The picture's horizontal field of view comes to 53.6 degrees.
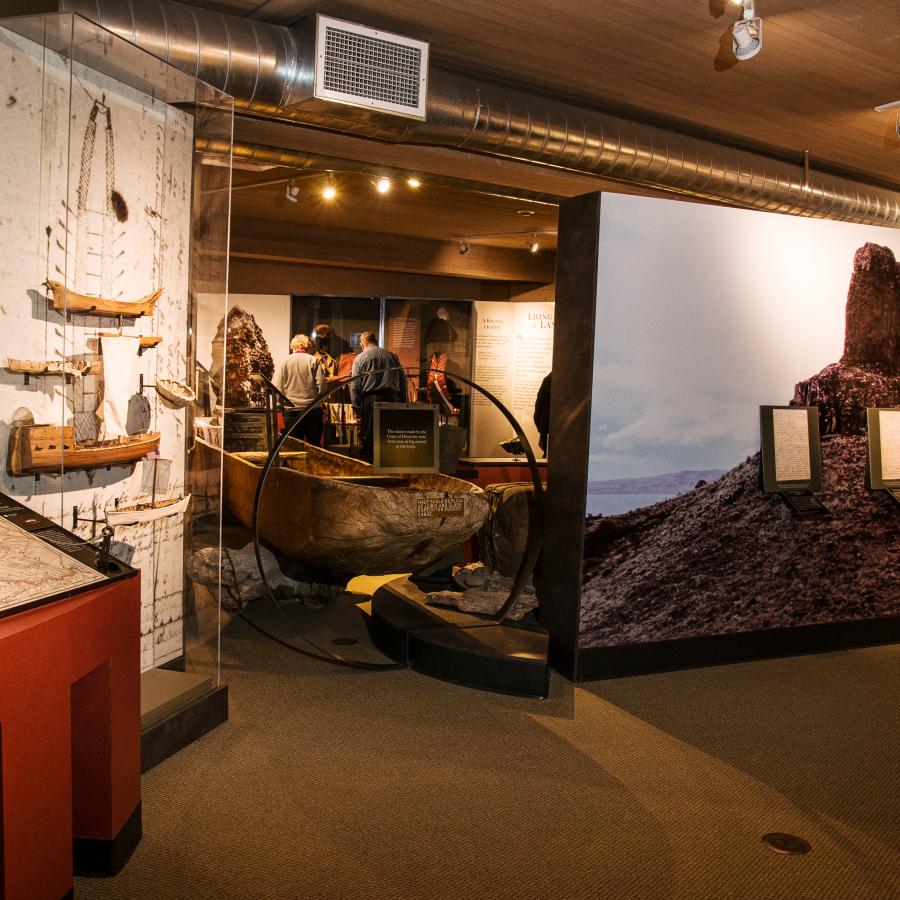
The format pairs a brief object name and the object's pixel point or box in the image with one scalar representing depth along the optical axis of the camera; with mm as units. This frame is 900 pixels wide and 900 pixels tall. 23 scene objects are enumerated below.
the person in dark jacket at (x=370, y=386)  7312
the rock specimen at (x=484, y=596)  4359
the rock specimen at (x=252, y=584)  4898
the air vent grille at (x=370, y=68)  3900
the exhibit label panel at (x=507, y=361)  9977
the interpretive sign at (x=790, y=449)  4363
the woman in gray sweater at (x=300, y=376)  8828
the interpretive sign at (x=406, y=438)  4402
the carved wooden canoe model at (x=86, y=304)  2741
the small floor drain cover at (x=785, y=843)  2630
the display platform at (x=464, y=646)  3791
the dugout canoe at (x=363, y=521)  4176
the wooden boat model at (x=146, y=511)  2908
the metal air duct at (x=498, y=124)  3564
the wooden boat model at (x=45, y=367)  2756
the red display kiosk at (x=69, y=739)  1876
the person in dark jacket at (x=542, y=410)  7227
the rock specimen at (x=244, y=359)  8977
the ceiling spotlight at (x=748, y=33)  3705
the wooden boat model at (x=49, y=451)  2744
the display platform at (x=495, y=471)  7338
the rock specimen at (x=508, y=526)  5062
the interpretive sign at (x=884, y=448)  4719
